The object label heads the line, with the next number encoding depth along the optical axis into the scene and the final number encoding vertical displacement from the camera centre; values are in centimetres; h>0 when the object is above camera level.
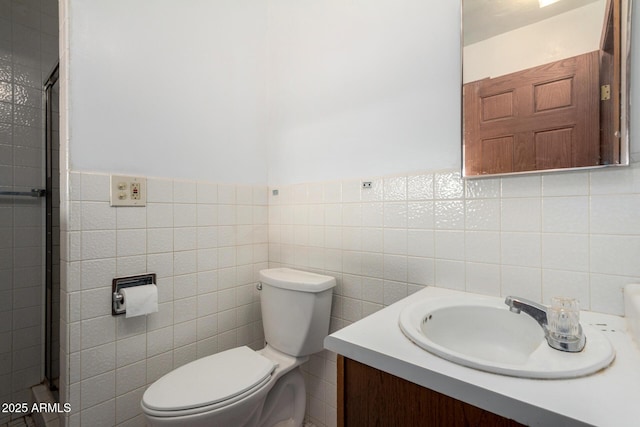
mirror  77 +40
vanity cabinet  47 -38
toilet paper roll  107 -34
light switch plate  108 +10
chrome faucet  54 -25
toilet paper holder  107 -30
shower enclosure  154 +7
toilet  89 -61
